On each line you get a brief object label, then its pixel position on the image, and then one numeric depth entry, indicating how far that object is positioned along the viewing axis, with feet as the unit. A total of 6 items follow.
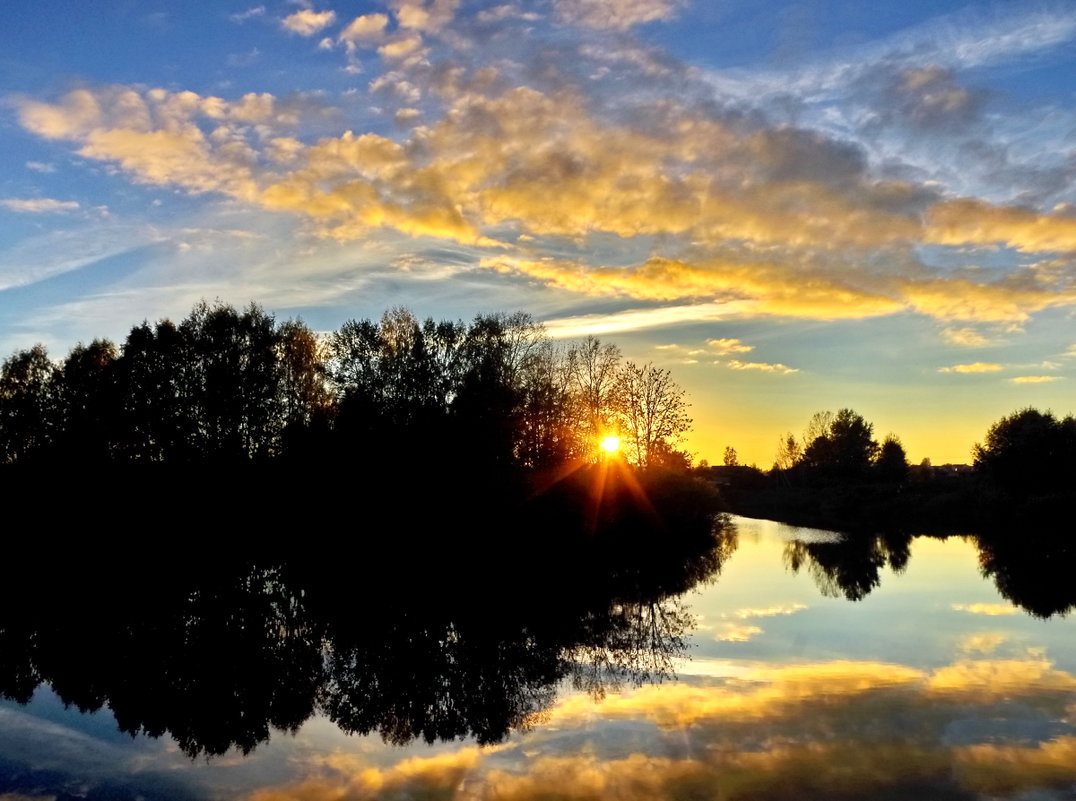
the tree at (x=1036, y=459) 158.61
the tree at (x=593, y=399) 180.45
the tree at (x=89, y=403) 160.35
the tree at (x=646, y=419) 190.29
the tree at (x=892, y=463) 253.03
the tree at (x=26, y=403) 192.03
